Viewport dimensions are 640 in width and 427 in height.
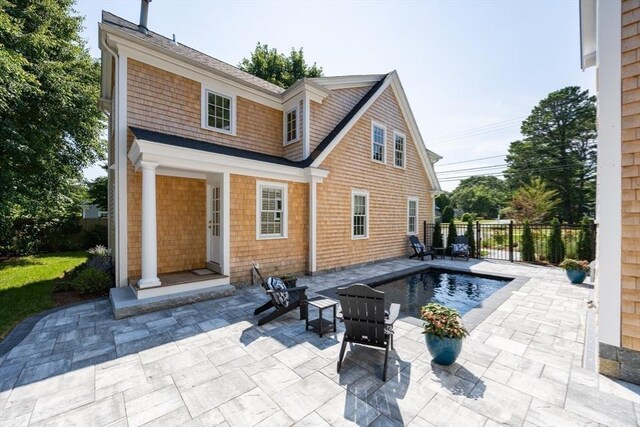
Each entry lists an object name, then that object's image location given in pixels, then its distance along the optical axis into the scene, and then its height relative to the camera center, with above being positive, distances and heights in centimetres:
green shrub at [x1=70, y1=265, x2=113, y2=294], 625 -169
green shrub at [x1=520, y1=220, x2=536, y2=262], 1084 -140
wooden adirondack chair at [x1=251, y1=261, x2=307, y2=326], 468 -172
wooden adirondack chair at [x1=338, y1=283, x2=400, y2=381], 323 -137
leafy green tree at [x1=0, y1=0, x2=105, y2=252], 855 +390
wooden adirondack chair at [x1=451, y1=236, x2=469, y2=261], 1143 -162
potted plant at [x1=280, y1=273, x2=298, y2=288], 535 -142
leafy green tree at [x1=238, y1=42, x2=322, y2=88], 2153 +1297
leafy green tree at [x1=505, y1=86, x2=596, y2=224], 2839 +753
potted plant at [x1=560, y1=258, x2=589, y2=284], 700 -159
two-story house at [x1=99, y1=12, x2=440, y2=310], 625 +132
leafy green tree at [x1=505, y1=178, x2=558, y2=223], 2303 +82
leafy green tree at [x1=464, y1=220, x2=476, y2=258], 1216 -116
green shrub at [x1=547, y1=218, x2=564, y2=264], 1034 -128
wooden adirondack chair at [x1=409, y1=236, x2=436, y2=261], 1168 -171
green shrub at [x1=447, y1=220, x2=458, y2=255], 1295 -107
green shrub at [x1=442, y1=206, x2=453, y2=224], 3321 -10
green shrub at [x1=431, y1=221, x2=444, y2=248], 1333 -125
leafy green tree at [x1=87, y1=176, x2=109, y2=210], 1783 +145
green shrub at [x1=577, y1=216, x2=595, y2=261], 971 -110
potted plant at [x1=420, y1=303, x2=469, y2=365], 320 -155
